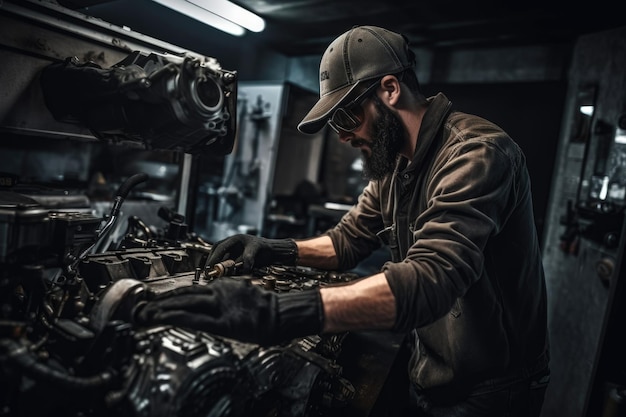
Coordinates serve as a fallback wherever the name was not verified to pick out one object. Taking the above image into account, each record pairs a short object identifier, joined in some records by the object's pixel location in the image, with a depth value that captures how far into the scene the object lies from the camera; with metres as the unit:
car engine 0.92
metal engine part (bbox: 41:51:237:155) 1.19
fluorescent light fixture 2.25
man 1.06
